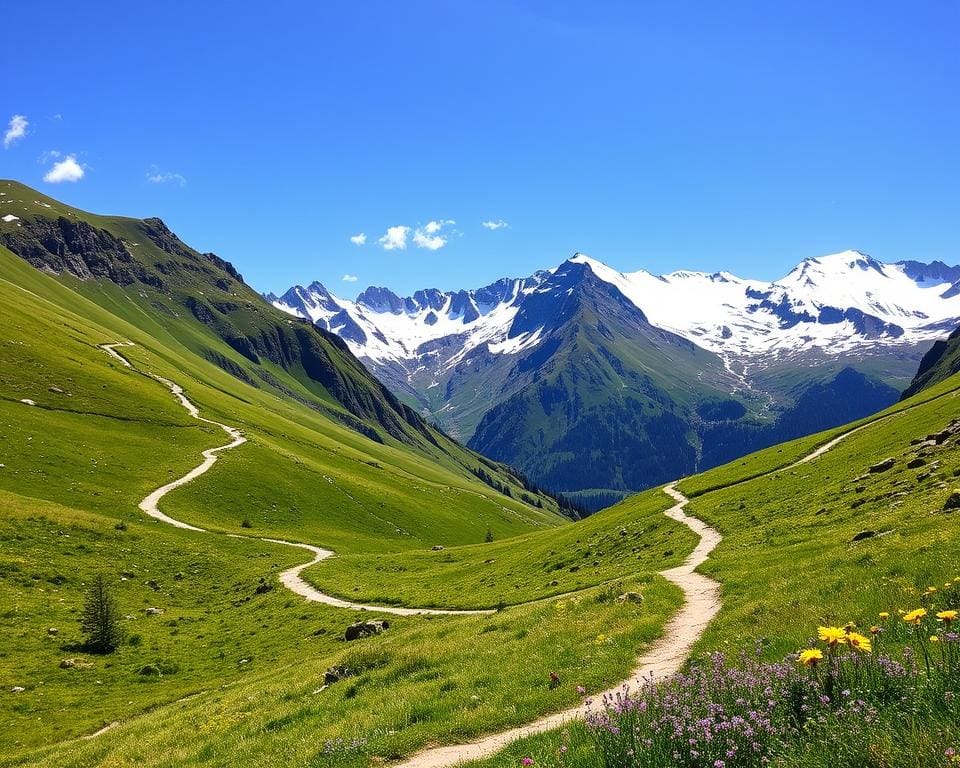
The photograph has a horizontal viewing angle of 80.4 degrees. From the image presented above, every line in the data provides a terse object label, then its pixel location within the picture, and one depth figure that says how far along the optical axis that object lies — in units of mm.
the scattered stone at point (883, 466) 45347
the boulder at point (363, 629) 36344
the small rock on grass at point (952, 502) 25359
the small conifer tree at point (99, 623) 36000
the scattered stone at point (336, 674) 22366
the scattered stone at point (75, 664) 33062
